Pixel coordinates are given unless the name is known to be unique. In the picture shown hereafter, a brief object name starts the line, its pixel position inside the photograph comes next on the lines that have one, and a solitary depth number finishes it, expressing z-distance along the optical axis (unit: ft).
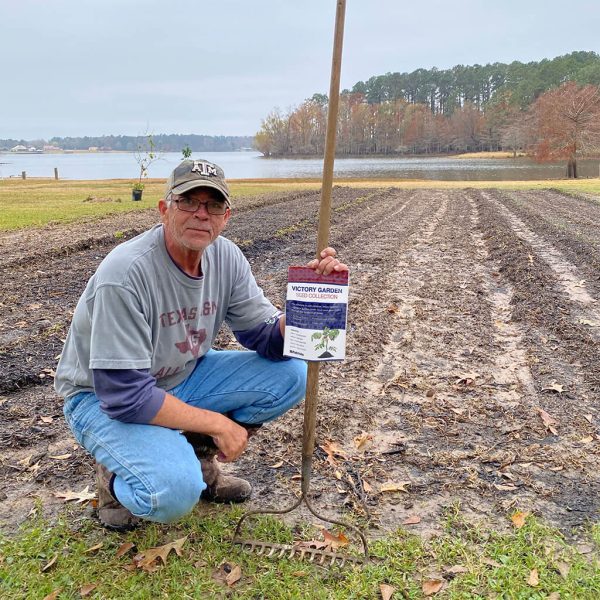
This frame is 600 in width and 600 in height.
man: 7.85
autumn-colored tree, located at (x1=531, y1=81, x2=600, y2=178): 133.28
